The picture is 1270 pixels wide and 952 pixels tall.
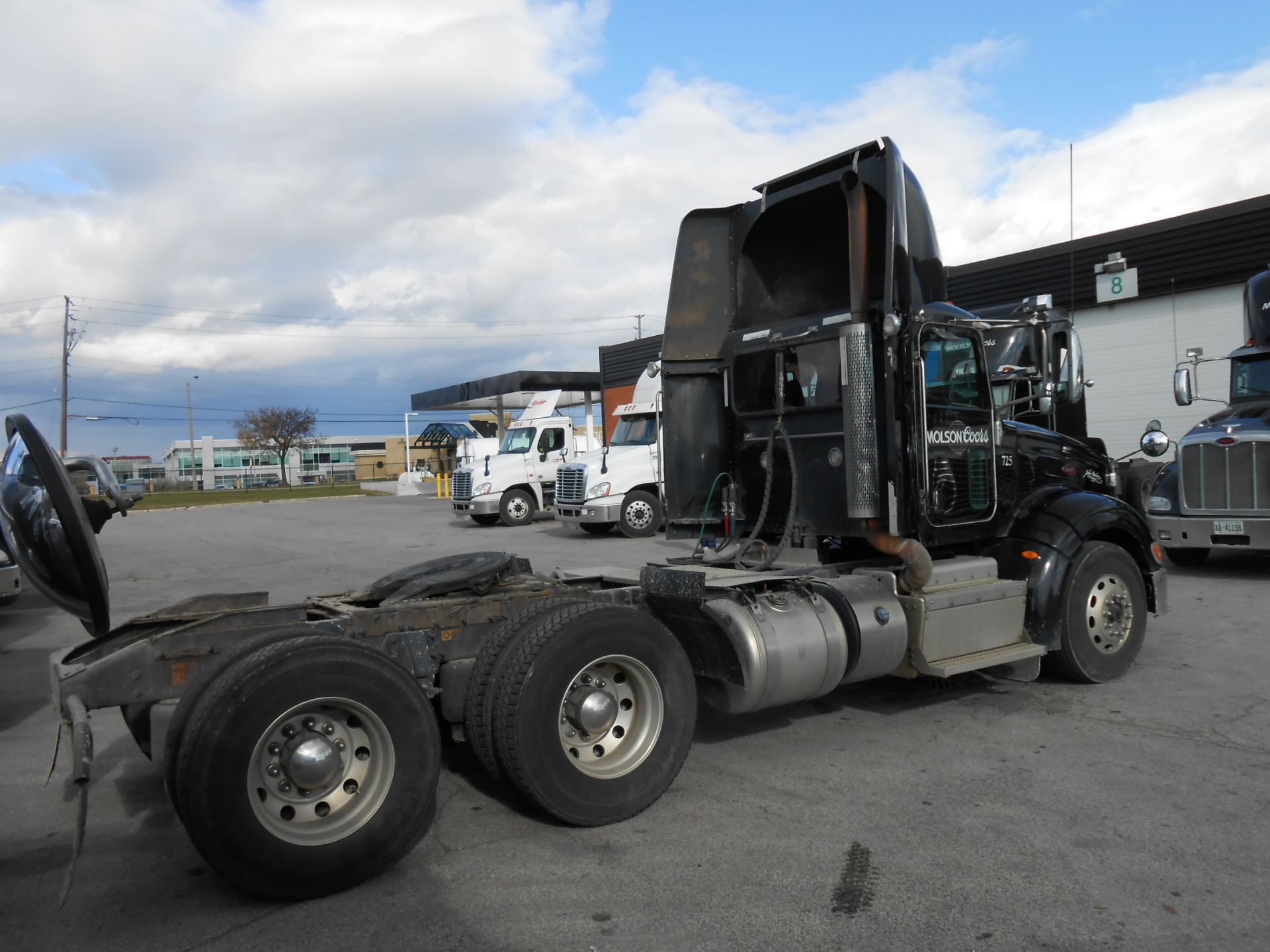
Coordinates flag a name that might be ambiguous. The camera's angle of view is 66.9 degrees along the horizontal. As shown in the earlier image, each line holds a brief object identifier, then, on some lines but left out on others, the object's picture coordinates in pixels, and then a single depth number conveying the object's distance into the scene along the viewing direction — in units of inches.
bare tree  3068.4
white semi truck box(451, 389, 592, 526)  899.4
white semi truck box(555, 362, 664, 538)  724.0
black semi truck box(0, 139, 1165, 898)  143.2
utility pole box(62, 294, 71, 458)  2220.7
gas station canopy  1531.7
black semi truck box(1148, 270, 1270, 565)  429.1
